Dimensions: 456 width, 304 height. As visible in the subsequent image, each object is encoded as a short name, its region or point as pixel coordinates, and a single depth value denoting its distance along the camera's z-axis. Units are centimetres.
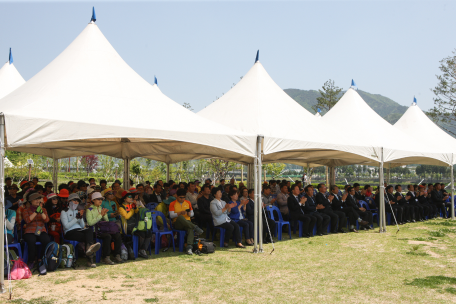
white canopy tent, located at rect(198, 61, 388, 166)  814
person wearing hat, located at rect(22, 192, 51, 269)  573
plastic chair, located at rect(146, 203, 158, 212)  870
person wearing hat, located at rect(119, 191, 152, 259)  659
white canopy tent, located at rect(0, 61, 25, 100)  1272
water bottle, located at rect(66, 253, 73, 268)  594
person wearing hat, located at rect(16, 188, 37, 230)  583
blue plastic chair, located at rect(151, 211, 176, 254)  710
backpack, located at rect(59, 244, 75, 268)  592
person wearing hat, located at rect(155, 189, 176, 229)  739
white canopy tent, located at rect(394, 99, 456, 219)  1480
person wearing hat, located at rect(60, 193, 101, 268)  600
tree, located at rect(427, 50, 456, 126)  3147
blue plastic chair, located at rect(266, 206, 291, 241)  869
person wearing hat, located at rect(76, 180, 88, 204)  950
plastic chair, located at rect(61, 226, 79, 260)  614
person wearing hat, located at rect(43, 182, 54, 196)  942
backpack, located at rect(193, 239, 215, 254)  712
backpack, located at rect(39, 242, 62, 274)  571
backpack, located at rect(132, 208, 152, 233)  665
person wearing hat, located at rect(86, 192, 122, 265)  613
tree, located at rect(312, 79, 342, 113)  4231
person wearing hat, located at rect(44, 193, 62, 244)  625
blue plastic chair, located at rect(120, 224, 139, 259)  674
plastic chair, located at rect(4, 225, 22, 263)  560
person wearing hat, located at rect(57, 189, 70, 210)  726
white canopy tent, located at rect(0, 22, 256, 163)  548
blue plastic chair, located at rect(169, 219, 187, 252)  728
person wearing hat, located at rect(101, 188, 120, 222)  661
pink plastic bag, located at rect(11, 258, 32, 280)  531
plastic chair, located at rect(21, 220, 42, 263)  585
